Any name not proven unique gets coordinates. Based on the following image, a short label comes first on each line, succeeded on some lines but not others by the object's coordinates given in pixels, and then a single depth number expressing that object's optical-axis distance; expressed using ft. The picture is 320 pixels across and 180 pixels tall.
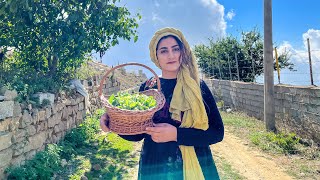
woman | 4.36
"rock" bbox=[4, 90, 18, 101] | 9.66
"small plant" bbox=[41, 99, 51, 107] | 12.68
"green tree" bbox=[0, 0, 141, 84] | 14.19
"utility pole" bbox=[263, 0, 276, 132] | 18.61
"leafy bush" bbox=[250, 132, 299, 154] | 14.74
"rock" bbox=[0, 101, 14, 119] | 9.21
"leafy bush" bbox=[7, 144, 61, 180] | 9.54
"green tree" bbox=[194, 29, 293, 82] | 35.78
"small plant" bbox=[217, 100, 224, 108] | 30.59
